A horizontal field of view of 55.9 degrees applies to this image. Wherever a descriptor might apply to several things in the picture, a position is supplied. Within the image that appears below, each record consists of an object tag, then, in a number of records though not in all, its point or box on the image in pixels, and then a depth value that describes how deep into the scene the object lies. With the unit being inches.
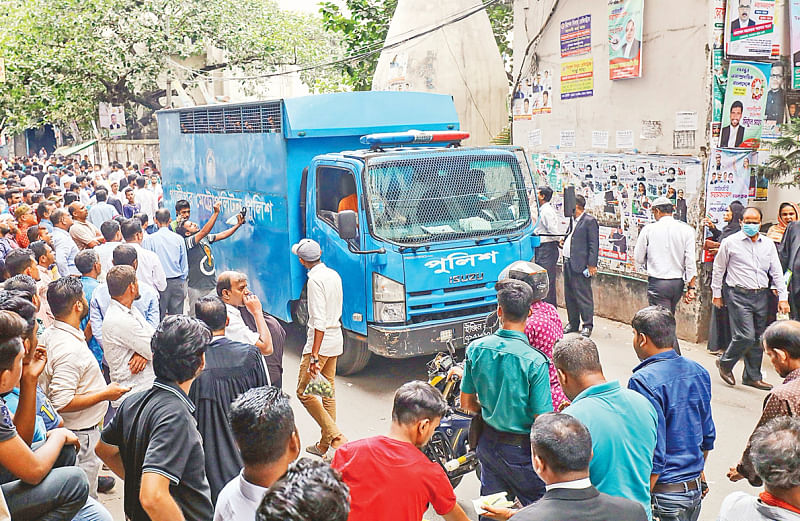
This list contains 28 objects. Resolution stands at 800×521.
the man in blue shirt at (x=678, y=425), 141.8
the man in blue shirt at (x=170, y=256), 327.3
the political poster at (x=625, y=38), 372.5
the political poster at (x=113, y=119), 959.8
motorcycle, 196.4
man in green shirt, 151.9
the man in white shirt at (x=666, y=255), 311.0
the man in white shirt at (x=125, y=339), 189.0
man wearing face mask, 287.6
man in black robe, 148.1
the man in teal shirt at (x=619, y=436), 124.9
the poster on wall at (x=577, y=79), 410.6
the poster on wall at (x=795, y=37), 346.3
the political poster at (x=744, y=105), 342.3
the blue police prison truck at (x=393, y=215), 287.1
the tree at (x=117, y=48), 869.8
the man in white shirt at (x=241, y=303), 193.0
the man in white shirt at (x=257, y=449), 103.3
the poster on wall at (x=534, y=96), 445.7
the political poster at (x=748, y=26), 336.8
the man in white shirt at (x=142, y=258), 291.9
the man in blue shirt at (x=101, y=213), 433.1
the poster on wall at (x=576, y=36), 408.5
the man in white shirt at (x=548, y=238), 391.5
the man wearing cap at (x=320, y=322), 250.4
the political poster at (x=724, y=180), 344.8
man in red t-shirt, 114.3
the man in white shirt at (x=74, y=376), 167.8
